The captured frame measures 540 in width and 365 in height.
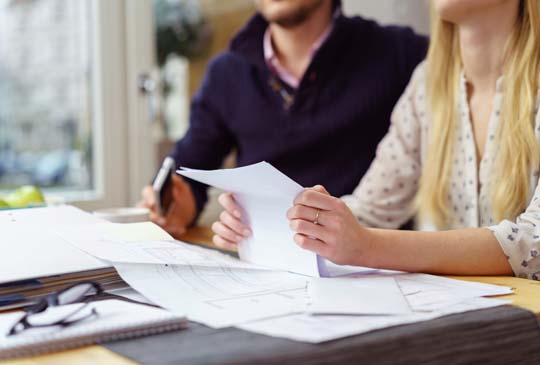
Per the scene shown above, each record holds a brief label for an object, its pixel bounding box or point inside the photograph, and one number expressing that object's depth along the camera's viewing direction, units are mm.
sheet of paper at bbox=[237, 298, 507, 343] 1321
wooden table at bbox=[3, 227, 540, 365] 1302
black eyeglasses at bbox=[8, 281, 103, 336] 1366
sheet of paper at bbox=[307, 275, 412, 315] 1402
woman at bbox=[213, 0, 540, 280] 1650
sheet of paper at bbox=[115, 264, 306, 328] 1418
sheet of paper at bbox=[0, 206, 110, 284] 1510
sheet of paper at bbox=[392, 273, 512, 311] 1457
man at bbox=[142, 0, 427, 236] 2436
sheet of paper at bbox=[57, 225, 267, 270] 1564
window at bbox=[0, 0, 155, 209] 2885
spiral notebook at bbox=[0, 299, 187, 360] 1326
